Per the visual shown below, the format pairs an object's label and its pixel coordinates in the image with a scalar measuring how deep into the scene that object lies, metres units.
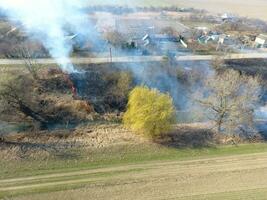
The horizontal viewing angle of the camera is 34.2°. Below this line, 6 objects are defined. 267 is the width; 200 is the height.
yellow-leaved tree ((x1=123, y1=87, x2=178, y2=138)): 42.31
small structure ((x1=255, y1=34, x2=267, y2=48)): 74.64
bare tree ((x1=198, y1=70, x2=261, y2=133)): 44.22
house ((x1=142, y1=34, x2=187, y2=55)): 65.69
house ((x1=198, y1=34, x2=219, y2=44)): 73.06
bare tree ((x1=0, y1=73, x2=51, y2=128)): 46.69
